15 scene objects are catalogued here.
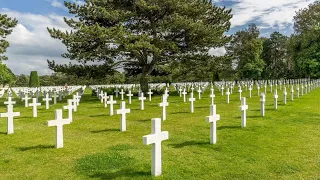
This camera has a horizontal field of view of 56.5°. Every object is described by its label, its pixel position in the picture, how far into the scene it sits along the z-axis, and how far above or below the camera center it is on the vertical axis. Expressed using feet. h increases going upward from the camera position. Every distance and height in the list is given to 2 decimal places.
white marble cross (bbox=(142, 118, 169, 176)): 14.93 -3.03
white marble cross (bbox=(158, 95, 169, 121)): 33.37 -2.13
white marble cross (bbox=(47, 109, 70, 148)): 20.94 -2.81
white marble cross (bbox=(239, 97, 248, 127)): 27.68 -2.52
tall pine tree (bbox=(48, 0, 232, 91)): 62.28 +12.32
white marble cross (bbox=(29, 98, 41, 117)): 37.50 -2.71
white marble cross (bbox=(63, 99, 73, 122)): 32.68 -2.29
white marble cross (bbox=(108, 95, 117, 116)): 38.44 -3.10
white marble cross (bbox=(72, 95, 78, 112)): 44.39 -2.31
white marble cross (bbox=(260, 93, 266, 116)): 33.83 -2.15
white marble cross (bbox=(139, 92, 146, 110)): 45.11 -2.77
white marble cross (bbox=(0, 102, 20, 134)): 26.16 -2.67
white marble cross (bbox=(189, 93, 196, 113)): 40.36 -2.67
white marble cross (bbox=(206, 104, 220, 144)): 21.37 -2.73
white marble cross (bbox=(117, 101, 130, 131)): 27.03 -2.83
